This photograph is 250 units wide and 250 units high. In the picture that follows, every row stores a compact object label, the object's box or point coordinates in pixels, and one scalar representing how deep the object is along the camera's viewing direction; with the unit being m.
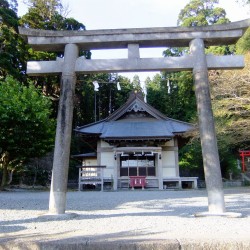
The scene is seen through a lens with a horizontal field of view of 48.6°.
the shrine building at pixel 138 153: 17.00
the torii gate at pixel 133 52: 6.20
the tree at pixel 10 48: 21.36
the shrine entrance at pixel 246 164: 22.19
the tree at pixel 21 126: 14.18
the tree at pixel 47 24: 25.37
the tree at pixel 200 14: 30.76
